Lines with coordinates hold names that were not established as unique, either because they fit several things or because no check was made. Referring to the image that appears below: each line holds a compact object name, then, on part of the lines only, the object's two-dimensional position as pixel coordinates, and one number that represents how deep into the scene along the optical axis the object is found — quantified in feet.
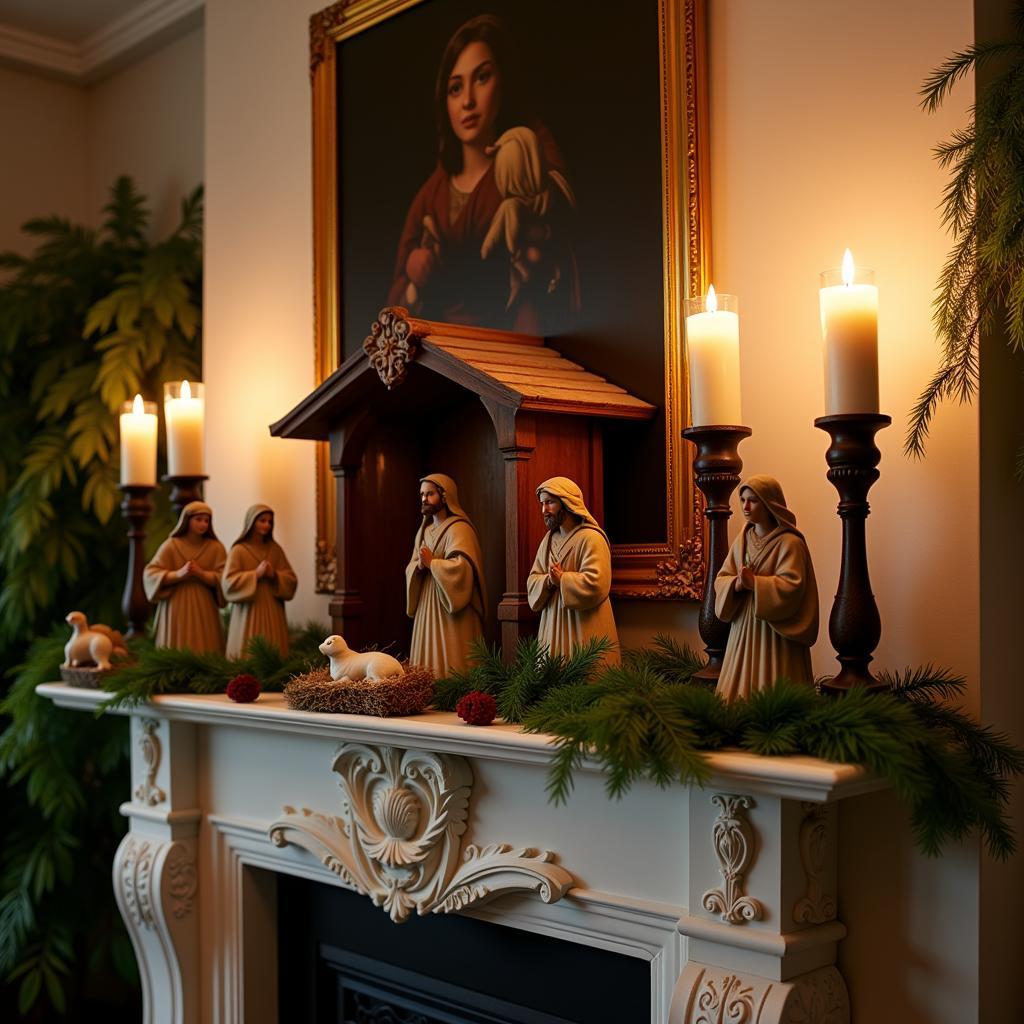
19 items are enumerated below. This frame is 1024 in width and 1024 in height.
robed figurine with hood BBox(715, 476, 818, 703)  5.21
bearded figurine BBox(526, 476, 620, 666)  5.94
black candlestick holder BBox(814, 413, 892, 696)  5.11
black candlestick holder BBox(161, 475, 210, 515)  8.66
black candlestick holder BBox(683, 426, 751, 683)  5.64
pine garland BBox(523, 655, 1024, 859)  4.72
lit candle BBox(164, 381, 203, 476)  8.64
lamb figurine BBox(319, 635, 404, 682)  6.48
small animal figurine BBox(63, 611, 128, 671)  8.18
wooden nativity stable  6.38
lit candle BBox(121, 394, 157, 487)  8.75
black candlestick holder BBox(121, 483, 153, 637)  8.85
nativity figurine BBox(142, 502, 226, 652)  8.05
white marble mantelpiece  5.16
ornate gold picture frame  6.52
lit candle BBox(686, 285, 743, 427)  5.69
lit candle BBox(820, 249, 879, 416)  5.14
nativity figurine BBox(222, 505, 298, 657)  7.83
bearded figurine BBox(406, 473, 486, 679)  6.62
